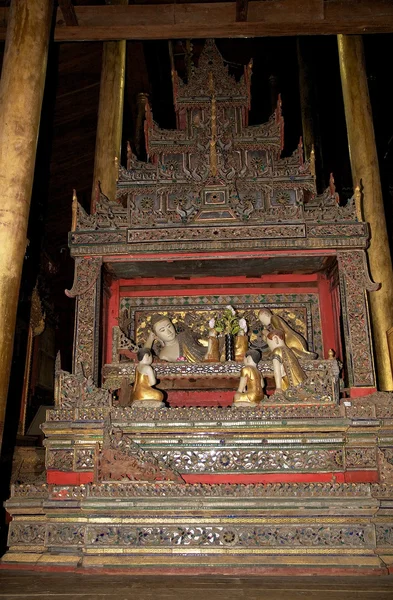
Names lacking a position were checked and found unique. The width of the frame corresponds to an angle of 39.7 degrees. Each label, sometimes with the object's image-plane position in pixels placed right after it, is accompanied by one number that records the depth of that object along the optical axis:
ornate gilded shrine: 4.99
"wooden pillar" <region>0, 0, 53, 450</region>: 5.71
